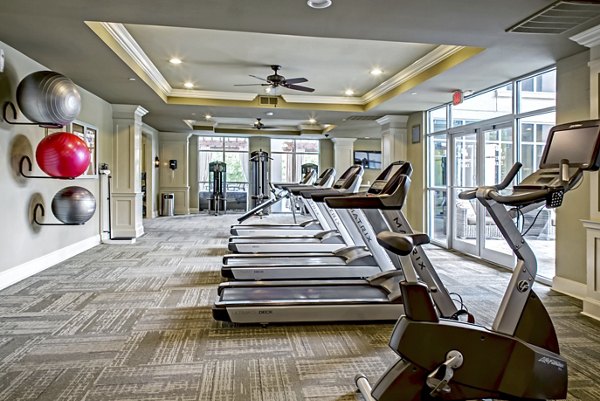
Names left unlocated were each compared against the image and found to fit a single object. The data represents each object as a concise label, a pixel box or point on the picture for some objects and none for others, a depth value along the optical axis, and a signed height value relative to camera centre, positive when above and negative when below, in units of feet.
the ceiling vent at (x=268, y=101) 26.71 +5.54
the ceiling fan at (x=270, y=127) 35.19 +6.11
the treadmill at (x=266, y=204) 26.15 -0.96
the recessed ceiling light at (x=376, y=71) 20.26 +5.73
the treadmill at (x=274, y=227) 23.12 -2.21
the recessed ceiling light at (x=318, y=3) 10.35 +4.58
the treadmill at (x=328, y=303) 10.34 -2.87
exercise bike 6.02 -2.24
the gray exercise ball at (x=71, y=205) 15.37 -0.59
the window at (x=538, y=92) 15.58 +3.77
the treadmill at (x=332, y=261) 12.42 -2.65
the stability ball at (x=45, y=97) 13.33 +2.94
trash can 41.22 -1.57
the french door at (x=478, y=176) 18.48 +0.62
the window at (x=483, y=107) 18.53 +3.94
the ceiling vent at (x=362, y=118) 29.06 +4.98
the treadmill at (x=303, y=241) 18.03 -2.45
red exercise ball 14.44 +1.17
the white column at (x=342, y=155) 45.65 +3.68
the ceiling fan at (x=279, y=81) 19.31 +4.99
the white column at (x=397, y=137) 27.86 +3.44
